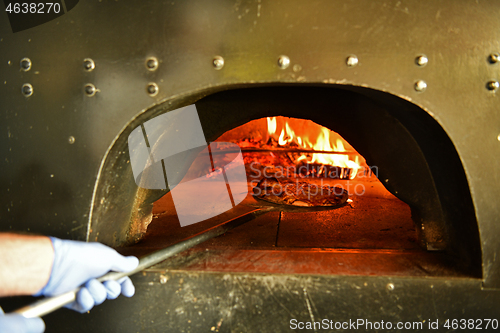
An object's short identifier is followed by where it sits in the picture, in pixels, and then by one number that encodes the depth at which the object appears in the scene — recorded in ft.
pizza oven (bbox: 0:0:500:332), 2.36
